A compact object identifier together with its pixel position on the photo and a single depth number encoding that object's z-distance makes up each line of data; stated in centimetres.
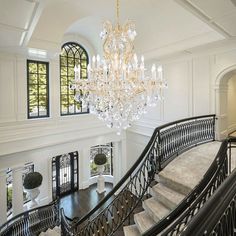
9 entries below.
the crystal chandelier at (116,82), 447
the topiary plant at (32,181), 724
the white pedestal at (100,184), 962
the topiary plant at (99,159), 974
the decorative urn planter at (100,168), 966
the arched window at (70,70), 889
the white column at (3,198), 698
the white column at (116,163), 1028
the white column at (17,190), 730
